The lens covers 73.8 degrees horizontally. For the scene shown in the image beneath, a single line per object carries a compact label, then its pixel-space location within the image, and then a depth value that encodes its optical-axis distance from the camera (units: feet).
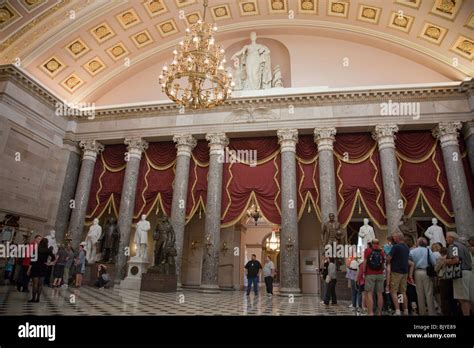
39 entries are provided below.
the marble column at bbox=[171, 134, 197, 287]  35.69
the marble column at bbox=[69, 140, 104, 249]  38.58
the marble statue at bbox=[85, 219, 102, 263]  36.50
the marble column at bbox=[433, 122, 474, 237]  30.94
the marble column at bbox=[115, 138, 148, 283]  36.29
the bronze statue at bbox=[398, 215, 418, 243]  28.37
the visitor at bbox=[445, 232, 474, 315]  14.64
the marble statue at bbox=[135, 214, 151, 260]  34.68
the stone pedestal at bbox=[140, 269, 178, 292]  30.76
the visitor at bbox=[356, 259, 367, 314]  19.48
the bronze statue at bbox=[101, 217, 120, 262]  36.06
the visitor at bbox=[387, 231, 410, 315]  16.62
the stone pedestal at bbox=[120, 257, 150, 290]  32.94
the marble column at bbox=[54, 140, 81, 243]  39.14
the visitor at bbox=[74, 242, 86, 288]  31.76
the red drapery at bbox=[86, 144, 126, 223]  40.81
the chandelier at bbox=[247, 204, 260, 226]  44.22
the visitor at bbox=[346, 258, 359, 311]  21.68
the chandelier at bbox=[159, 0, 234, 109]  22.48
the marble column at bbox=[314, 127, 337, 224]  33.96
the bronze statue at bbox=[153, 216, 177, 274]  31.81
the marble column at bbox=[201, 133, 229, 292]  33.71
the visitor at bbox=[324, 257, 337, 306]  23.85
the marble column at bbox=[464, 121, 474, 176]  32.96
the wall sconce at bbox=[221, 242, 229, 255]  43.01
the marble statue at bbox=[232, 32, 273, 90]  40.98
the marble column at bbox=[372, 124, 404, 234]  32.53
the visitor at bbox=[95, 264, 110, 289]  33.35
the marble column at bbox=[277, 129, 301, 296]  32.45
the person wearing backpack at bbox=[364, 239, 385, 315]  16.47
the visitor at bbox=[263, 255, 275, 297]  31.73
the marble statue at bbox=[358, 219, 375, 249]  30.10
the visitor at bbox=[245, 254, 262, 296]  30.40
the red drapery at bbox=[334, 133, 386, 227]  34.91
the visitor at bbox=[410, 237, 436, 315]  17.40
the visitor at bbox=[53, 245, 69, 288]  28.58
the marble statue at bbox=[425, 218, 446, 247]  29.40
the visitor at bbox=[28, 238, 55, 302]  18.60
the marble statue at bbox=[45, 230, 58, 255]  33.15
